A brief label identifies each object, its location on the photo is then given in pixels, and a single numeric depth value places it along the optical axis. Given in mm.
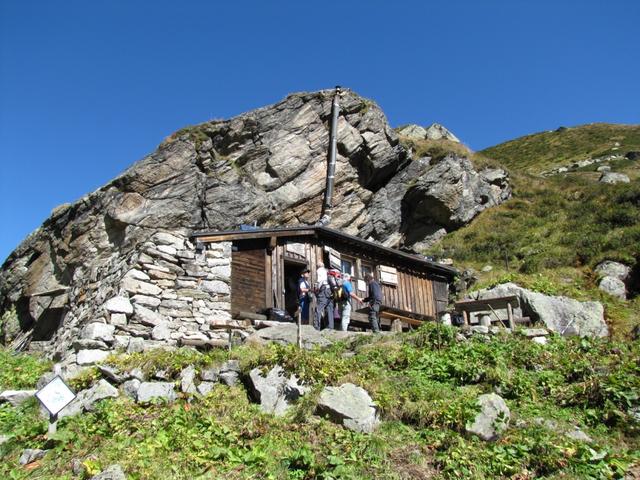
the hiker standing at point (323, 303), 14965
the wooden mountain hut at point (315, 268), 16469
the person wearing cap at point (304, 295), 15742
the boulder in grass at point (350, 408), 7988
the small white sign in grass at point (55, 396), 8094
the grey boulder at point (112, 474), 6715
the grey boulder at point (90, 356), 11367
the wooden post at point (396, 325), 15875
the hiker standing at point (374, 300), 15211
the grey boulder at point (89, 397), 8977
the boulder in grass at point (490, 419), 7672
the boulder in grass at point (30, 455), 7793
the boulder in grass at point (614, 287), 20891
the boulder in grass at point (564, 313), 15250
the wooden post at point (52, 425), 8102
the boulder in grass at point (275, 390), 8836
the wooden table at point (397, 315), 17630
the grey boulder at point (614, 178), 37875
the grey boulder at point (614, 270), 22234
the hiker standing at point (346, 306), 14898
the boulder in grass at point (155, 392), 9148
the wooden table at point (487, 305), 14242
